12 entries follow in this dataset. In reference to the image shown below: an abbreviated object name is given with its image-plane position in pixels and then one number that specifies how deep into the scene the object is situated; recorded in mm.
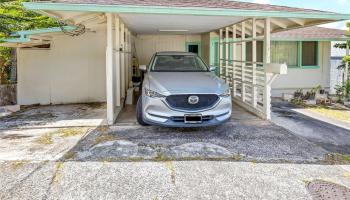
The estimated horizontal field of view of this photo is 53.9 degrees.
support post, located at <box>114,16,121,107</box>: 8530
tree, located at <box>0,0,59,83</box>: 12523
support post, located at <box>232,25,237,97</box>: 10450
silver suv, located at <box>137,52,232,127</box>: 6414
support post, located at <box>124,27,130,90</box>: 11095
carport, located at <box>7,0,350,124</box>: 6512
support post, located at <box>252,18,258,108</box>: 8727
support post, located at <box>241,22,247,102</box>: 9594
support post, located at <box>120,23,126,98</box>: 9523
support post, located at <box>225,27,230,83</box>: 11294
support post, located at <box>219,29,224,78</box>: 12047
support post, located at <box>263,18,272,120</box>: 7946
